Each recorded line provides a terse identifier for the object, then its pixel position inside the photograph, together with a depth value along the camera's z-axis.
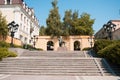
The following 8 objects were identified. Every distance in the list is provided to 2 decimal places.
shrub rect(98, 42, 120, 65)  6.54
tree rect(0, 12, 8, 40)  13.14
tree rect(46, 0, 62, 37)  19.45
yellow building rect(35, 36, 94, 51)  19.05
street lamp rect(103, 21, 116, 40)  11.18
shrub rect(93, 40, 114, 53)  9.88
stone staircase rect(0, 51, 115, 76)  6.75
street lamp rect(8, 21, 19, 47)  11.42
